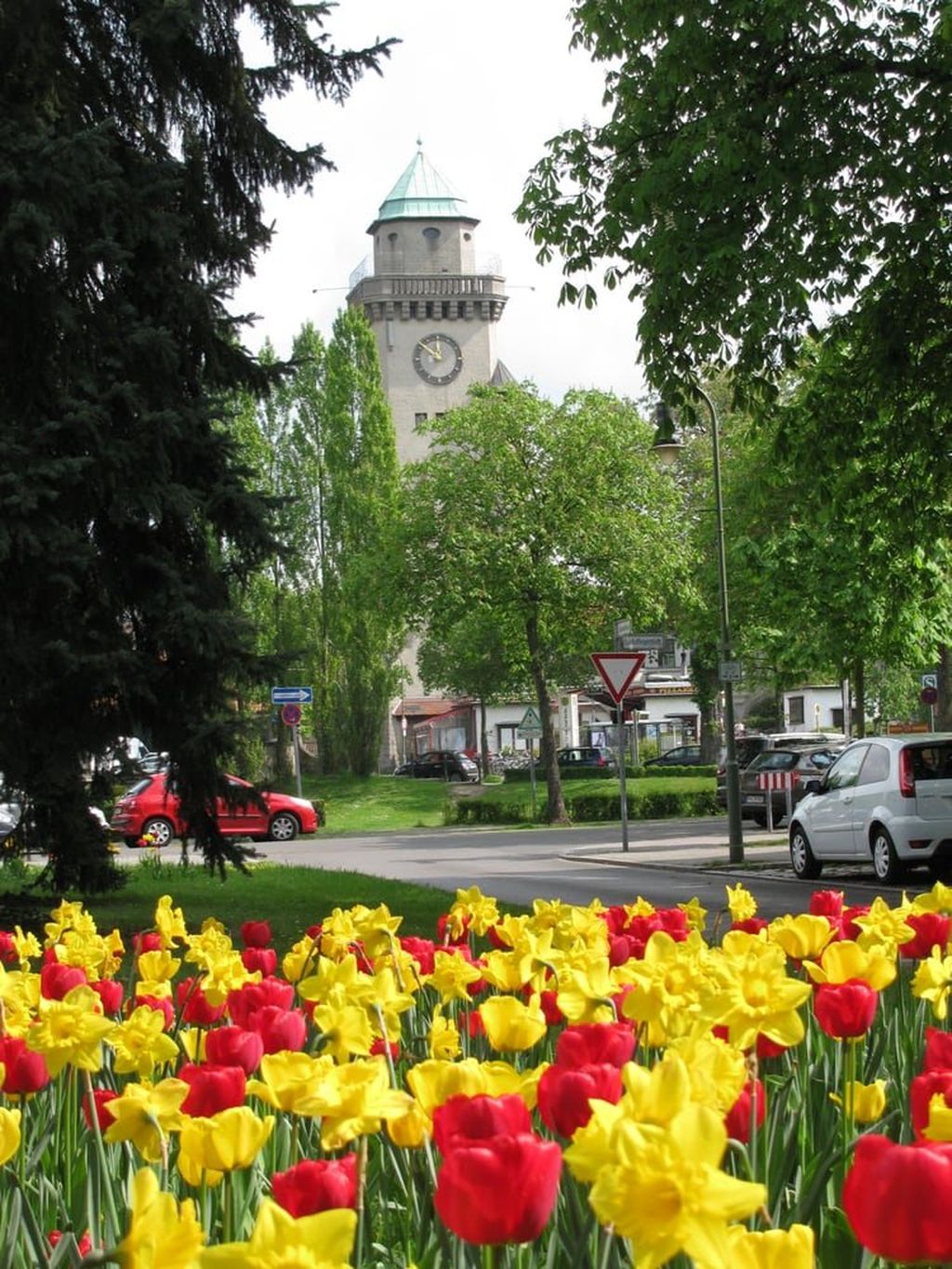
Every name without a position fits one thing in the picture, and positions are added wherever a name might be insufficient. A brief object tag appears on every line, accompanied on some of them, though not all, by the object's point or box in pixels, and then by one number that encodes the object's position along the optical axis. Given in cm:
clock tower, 8988
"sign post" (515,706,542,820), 3891
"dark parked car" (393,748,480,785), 6675
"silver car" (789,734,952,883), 1822
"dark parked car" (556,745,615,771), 6041
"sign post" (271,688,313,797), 3036
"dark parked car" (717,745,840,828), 3375
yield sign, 2666
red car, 3688
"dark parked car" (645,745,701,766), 6612
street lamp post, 2430
